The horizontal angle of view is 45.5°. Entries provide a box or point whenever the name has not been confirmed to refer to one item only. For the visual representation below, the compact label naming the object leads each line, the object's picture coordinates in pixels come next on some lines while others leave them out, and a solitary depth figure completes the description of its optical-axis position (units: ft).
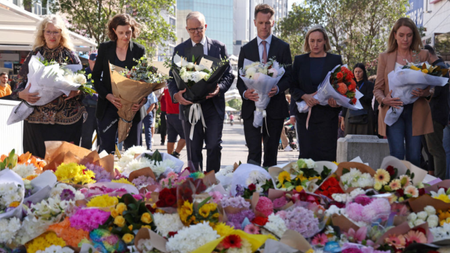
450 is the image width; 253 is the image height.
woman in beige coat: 18.62
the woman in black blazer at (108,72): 19.88
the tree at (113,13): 65.98
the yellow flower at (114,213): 9.12
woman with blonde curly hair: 19.24
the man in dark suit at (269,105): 20.12
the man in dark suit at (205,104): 20.24
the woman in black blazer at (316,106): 19.76
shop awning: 33.91
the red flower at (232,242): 8.29
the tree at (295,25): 92.73
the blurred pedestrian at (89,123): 29.60
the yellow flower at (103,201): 9.65
